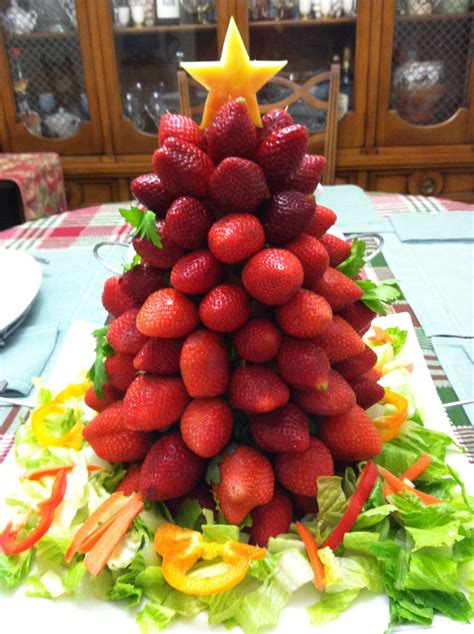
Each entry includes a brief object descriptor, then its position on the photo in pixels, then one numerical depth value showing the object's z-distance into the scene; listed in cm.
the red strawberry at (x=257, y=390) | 54
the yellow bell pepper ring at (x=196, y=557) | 51
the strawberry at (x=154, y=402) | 55
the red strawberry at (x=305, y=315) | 54
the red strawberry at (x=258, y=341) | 54
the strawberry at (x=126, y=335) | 59
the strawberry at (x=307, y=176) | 58
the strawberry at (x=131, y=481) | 60
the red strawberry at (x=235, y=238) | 52
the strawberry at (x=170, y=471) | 56
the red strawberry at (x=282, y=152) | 54
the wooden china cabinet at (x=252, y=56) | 254
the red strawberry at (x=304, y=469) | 56
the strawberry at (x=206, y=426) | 54
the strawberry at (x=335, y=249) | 63
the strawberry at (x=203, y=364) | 53
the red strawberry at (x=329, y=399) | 57
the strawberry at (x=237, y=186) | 53
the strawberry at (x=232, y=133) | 54
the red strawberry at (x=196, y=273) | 54
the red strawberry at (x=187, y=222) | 54
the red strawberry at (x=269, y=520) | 57
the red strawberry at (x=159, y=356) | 56
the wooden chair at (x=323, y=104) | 204
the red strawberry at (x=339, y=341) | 58
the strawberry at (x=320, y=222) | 61
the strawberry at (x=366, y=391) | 65
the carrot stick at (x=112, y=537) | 52
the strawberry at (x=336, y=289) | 58
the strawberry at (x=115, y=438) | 60
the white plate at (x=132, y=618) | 49
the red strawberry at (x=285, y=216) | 55
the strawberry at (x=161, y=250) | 57
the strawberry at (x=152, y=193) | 58
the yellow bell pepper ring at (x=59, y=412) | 68
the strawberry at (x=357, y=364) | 62
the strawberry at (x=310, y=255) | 56
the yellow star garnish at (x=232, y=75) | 58
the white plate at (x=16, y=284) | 114
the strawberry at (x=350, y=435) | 59
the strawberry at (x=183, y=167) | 54
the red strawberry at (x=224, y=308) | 53
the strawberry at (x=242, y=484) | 54
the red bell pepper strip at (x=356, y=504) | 55
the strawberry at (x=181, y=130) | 58
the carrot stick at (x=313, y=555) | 51
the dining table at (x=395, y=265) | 96
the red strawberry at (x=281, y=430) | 55
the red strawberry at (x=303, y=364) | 54
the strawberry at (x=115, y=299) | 64
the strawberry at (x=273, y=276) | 52
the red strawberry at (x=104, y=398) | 65
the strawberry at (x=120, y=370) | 61
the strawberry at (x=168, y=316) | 54
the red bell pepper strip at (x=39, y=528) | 55
